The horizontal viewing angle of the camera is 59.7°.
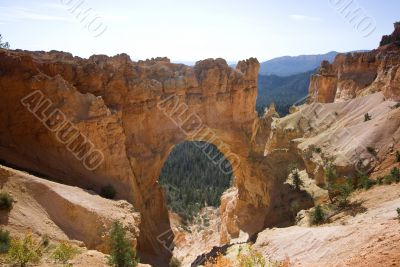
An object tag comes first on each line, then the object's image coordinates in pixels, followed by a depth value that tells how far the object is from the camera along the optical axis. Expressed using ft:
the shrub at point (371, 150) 89.63
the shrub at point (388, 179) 74.80
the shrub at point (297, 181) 102.63
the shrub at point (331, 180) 83.26
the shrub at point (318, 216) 71.72
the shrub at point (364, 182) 78.73
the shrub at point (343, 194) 74.18
